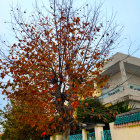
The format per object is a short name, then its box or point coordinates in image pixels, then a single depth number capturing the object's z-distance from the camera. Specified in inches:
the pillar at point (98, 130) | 283.2
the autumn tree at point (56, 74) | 242.8
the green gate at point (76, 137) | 345.7
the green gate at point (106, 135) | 268.0
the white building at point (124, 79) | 478.9
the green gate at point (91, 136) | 305.3
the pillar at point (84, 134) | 324.3
